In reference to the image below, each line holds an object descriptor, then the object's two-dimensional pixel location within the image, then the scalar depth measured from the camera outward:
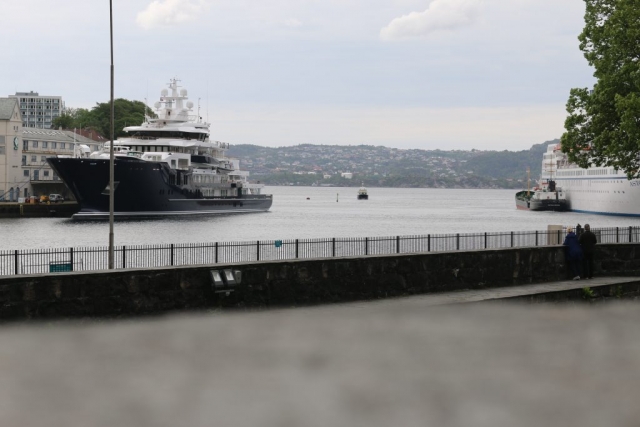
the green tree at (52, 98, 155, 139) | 154.12
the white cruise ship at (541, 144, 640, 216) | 118.44
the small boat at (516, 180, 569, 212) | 140.88
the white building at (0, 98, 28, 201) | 121.81
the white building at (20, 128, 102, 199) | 128.12
